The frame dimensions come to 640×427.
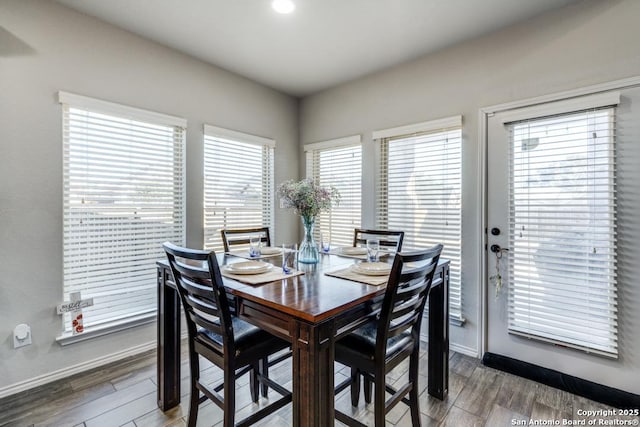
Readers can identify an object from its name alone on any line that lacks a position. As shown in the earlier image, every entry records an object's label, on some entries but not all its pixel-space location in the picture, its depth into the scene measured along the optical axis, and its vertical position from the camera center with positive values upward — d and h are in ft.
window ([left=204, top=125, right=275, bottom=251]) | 9.96 +1.12
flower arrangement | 6.30 +0.33
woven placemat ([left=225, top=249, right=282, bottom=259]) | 7.23 -1.08
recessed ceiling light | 6.91 +4.91
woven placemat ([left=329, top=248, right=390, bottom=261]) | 7.26 -1.07
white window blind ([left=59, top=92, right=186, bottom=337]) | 7.33 +0.28
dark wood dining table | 3.58 -1.56
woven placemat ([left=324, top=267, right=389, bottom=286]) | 4.91 -1.14
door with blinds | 6.57 -0.52
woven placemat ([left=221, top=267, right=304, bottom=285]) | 4.94 -1.12
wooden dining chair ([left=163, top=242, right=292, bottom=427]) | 4.31 -2.06
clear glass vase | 6.59 -0.83
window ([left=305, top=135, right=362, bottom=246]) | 11.17 +1.38
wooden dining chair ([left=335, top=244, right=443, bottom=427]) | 4.27 -2.07
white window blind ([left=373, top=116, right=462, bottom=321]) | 8.73 +0.83
